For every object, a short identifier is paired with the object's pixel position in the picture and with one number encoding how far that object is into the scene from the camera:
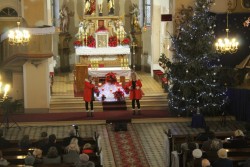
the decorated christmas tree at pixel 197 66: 20.69
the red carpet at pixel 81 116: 21.66
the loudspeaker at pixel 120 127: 20.22
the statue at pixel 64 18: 30.47
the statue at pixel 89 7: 29.88
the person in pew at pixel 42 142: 14.12
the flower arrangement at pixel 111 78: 24.91
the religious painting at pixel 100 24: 29.30
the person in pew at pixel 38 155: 13.06
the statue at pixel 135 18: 30.80
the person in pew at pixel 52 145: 14.06
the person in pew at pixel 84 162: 12.10
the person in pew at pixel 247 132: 14.94
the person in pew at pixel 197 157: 12.73
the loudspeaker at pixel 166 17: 22.73
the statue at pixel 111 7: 30.34
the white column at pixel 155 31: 27.58
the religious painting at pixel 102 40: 28.83
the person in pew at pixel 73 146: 13.38
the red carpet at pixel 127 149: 16.42
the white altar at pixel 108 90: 23.69
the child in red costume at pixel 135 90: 21.47
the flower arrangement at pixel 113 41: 28.75
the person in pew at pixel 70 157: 13.23
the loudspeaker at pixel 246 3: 23.34
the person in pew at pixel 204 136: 15.03
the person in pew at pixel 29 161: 12.57
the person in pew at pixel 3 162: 12.79
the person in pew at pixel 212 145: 13.31
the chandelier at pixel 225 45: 20.66
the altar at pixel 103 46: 26.83
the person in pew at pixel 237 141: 14.41
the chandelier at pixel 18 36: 20.75
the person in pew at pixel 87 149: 13.77
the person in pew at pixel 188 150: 13.73
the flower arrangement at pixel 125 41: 28.73
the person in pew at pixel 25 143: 14.26
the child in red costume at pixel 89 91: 21.25
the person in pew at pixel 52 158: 12.99
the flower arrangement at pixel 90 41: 28.67
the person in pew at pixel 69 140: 14.80
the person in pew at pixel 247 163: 12.08
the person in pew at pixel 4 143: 14.78
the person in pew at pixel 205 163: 11.63
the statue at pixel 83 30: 28.97
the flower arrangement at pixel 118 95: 23.14
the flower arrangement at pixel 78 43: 28.48
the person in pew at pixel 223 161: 11.96
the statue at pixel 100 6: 30.08
